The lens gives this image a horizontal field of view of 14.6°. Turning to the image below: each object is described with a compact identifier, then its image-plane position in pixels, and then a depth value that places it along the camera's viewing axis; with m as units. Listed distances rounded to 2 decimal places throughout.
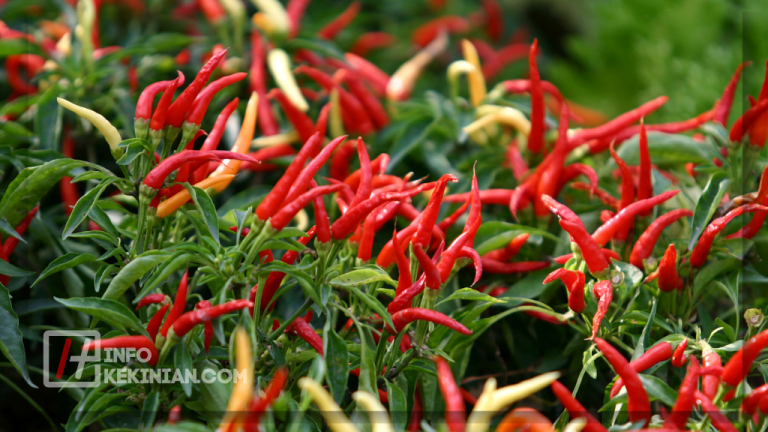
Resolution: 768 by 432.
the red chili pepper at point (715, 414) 1.39
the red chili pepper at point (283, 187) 1.43
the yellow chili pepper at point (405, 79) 1.70
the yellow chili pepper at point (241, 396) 1.36
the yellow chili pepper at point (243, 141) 1.48
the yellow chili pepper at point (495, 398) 1.36
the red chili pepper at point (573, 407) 1.40
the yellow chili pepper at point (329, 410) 1.36
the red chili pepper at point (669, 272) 1.46
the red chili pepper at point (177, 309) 1.42
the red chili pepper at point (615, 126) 1.58
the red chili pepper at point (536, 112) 1.55
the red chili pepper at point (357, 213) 1.44
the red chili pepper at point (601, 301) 1.44
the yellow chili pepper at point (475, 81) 1.64
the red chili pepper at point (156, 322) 1.43
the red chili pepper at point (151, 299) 1.43
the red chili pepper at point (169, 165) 1.43
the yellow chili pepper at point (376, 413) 1.36
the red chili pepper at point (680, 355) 1.43
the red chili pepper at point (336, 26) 1.91
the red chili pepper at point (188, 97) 1.44
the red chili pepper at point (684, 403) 1.39
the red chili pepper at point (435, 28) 2.32
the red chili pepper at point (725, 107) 1.57
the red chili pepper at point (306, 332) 1.44
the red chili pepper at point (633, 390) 1.41
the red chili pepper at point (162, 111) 1.44
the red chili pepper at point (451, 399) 1.38
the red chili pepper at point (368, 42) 2.08
